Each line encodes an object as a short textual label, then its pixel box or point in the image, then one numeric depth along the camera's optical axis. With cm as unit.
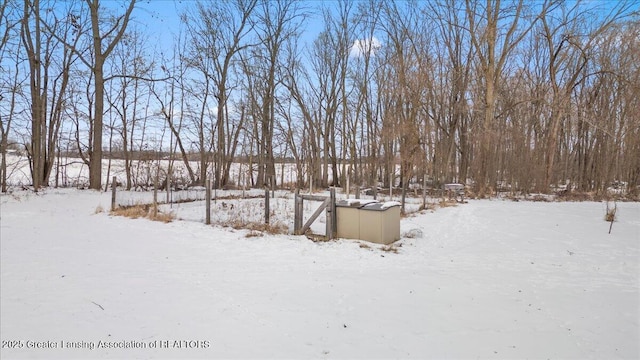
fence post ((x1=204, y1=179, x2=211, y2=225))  891
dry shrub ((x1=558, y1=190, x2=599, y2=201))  1506
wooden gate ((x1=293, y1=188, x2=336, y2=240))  752
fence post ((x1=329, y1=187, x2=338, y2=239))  757
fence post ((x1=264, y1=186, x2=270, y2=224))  877
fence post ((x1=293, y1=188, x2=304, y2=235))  823
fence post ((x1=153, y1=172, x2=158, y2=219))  939
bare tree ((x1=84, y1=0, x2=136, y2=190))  1540
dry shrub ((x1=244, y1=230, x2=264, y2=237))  768
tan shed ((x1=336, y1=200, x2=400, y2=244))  721
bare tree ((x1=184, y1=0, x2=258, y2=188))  2078
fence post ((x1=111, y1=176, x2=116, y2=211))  1041
